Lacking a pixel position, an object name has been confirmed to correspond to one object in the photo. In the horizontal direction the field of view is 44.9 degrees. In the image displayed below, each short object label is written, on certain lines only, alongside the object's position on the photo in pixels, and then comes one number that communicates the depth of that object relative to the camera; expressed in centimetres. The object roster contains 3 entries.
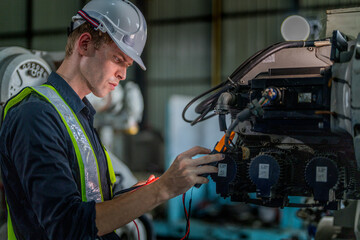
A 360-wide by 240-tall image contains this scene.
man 112
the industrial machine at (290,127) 121
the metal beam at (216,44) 865
